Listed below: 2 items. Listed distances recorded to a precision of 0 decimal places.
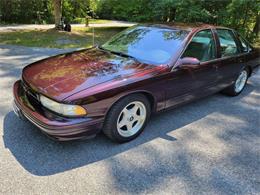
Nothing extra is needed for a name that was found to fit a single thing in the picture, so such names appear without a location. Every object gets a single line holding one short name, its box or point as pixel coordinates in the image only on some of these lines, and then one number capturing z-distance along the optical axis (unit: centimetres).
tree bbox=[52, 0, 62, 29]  1189
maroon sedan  268
